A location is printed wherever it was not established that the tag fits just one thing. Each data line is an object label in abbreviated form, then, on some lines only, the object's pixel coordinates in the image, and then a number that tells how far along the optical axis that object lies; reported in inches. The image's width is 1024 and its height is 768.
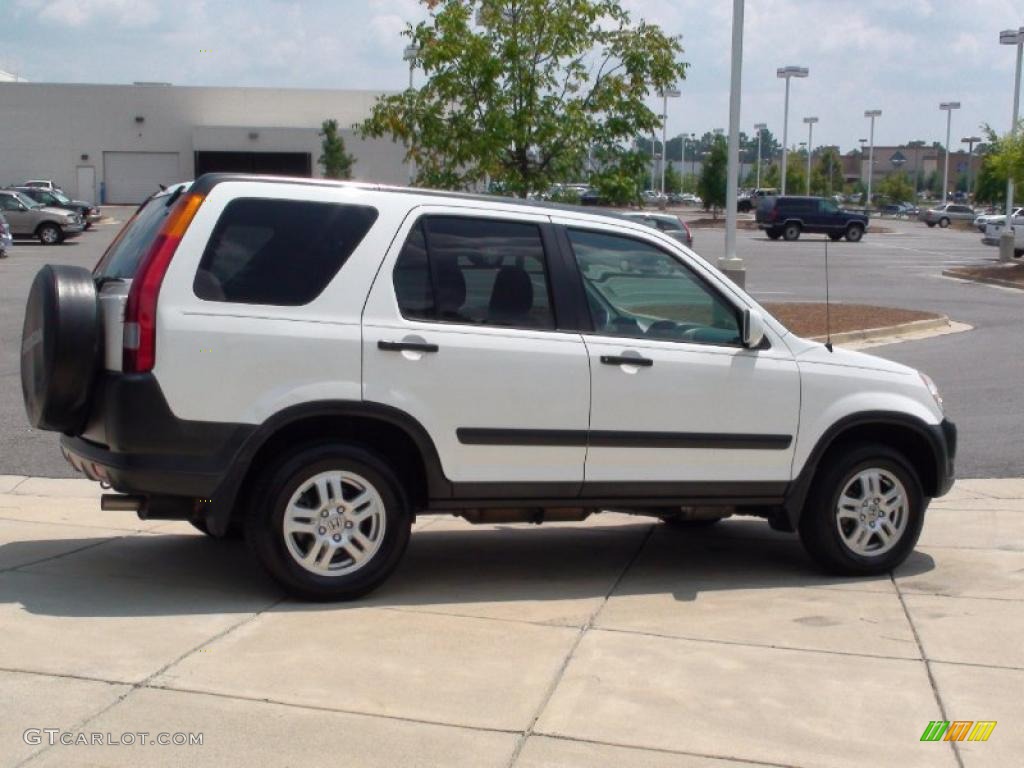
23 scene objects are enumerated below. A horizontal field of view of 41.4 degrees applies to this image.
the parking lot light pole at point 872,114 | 4107.3
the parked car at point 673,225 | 1170.0
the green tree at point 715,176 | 3144.7
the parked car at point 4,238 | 1389.9
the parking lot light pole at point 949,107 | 3710.6
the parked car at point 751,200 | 3543.3
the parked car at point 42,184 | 2534.9
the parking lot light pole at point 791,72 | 2824.8
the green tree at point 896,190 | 4859.7
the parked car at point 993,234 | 1980.8
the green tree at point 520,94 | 552.1
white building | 2940.5
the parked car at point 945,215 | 3371.1
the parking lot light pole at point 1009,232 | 1622.8
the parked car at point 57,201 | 1754.4
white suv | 239.3
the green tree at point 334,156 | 2554.1
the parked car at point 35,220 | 1640.0
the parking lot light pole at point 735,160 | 767.7
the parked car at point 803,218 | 2249.0
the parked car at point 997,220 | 1708.8
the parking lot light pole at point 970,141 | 4923.5
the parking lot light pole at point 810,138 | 3782.0
